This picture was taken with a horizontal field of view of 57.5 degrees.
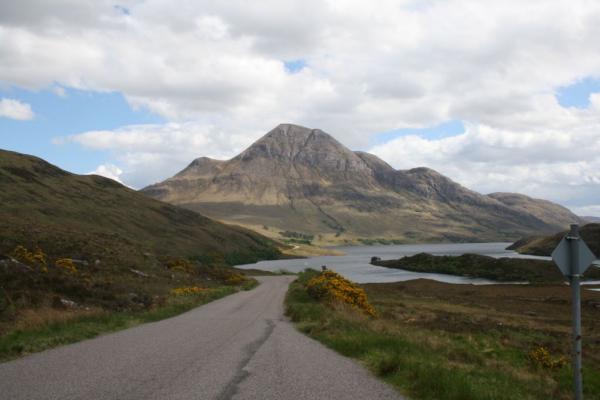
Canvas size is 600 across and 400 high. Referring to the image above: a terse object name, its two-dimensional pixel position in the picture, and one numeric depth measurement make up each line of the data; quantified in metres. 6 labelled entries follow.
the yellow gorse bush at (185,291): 40.87
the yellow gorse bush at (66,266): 35.13
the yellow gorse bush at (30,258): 32.34
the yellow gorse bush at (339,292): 35.88
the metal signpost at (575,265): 9.52
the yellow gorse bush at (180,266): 66.16
